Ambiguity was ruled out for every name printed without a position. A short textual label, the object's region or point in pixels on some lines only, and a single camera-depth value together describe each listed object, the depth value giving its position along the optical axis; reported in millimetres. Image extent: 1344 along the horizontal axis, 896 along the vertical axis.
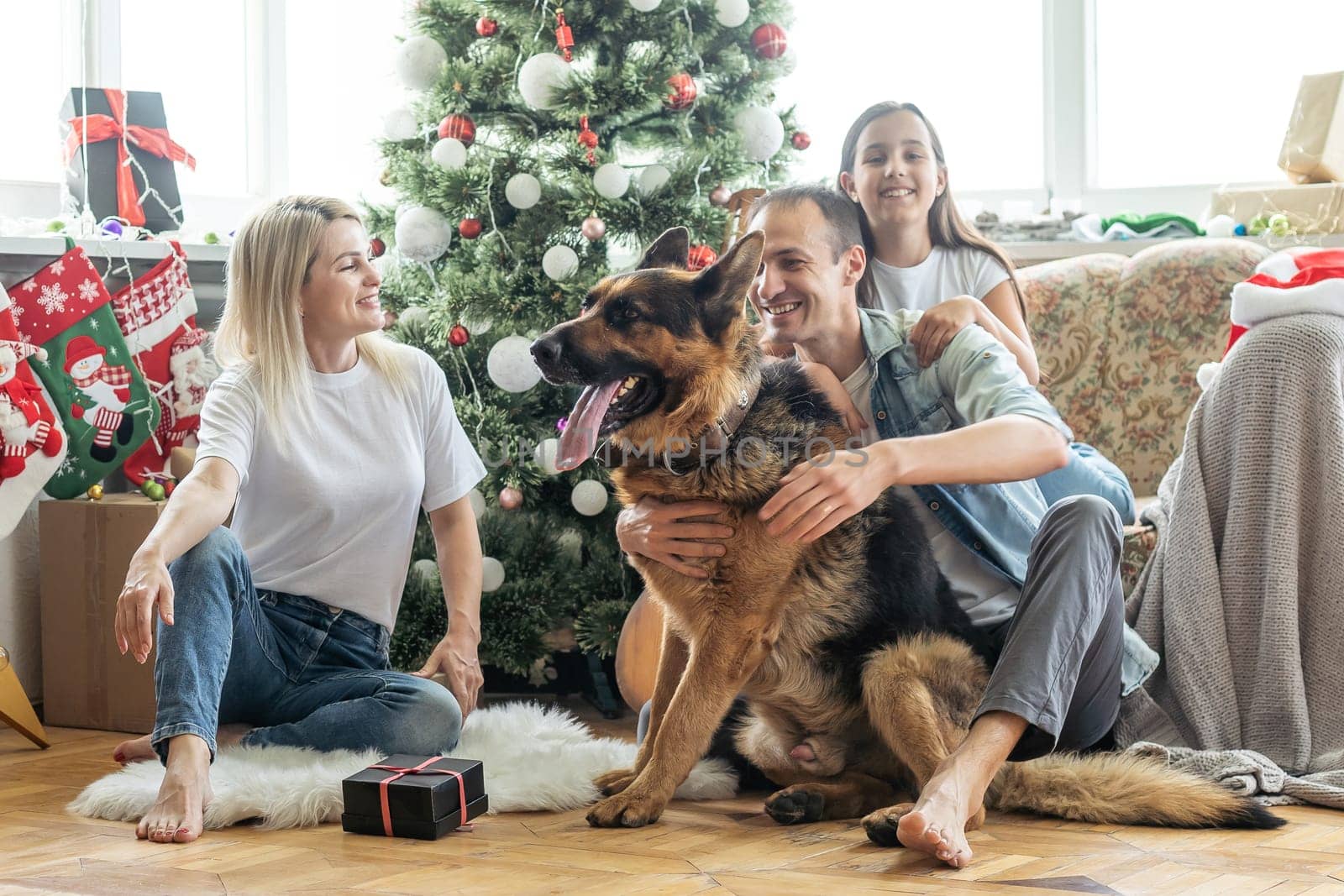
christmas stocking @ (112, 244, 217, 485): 3475
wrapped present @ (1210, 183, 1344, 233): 3754
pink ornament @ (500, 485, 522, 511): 3289
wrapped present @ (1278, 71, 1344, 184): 3805
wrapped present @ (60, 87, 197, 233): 3580
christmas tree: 3283
